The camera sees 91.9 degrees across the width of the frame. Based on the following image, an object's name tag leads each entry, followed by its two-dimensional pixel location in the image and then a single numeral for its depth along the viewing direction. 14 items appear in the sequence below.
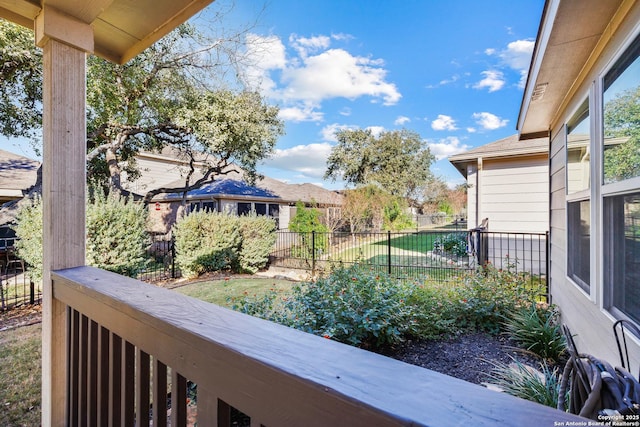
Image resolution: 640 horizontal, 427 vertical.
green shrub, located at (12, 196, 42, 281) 5.29
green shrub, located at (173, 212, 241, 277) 7.59
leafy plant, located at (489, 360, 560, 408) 2.01
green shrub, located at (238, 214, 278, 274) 8.28
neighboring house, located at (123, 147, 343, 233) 12.72
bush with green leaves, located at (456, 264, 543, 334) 3.64
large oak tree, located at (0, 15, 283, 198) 7.15
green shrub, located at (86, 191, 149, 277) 5.59
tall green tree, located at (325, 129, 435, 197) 19.85
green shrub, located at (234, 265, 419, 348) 2.70
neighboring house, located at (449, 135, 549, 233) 6.33
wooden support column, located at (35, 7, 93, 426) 1.51
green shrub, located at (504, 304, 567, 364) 2.94
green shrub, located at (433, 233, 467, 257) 9.45
